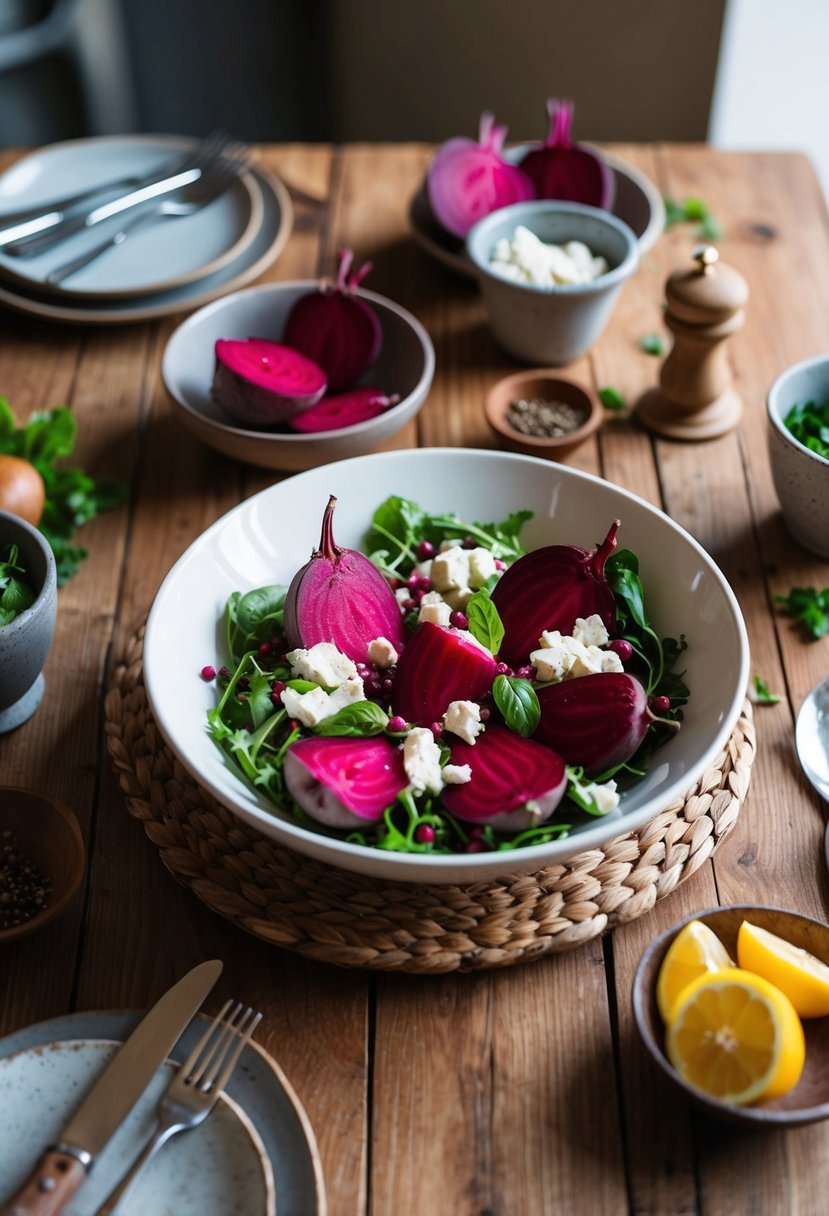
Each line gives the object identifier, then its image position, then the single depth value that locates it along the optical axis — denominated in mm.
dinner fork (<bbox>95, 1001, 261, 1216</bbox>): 894
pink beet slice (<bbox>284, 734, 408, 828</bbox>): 1049
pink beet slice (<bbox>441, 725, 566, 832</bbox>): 1051
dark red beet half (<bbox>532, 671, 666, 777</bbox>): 1107
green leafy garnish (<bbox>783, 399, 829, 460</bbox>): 1532
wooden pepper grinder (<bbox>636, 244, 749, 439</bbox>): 1643
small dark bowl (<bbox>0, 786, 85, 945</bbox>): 1124
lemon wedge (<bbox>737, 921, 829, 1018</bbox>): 998
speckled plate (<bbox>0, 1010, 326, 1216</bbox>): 894
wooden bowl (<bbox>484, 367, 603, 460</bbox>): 1657
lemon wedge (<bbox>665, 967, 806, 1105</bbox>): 932
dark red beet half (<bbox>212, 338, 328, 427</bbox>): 1586
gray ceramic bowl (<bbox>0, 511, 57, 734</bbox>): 1198
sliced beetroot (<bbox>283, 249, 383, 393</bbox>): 1710
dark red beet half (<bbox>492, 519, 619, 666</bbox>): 1234
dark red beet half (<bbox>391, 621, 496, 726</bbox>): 1167
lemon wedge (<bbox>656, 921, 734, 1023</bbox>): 1001
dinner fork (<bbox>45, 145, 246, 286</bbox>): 2033
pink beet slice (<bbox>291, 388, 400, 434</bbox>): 1622
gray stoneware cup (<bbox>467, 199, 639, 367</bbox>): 1748
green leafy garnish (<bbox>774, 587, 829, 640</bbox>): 1463
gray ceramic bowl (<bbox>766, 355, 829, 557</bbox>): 1484
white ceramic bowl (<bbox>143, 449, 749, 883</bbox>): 1021
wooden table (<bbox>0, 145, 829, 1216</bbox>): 974
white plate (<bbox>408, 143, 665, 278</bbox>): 1977
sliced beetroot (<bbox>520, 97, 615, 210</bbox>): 1979
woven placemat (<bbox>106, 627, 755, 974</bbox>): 1080
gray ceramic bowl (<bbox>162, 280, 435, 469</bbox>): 1572
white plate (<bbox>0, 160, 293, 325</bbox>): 1905
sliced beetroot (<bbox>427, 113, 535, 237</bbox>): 1956
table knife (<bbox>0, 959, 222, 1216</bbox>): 869
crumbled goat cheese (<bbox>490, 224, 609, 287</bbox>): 1771
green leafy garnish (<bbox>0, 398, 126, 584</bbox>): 1582
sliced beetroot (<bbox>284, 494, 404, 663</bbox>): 1224
